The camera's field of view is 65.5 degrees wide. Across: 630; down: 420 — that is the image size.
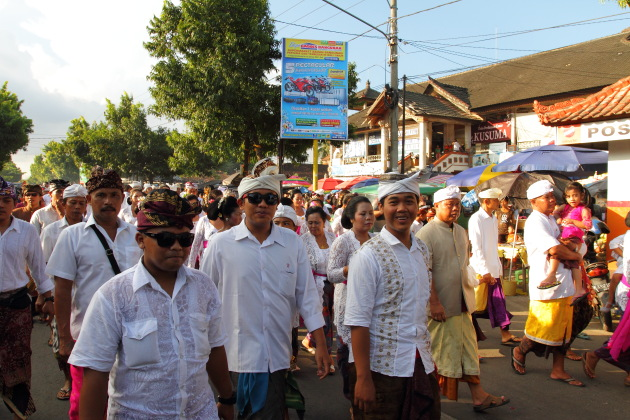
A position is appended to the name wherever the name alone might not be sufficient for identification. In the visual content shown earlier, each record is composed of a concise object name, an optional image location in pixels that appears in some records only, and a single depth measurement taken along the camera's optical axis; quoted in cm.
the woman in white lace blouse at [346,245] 452
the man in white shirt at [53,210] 628
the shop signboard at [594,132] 805
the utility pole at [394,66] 1403
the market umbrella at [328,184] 2653
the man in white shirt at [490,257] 585
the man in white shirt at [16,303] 392
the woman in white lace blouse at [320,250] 543
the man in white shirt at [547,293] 487
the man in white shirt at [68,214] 504
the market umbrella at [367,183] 1829
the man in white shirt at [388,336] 273
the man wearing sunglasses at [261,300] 300
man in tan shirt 409
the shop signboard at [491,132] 2445
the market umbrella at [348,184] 2150
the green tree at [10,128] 3688
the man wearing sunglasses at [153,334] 193
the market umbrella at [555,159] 1097
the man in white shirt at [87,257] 326
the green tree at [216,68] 1770
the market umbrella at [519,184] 1021
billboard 1811
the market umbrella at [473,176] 1246
